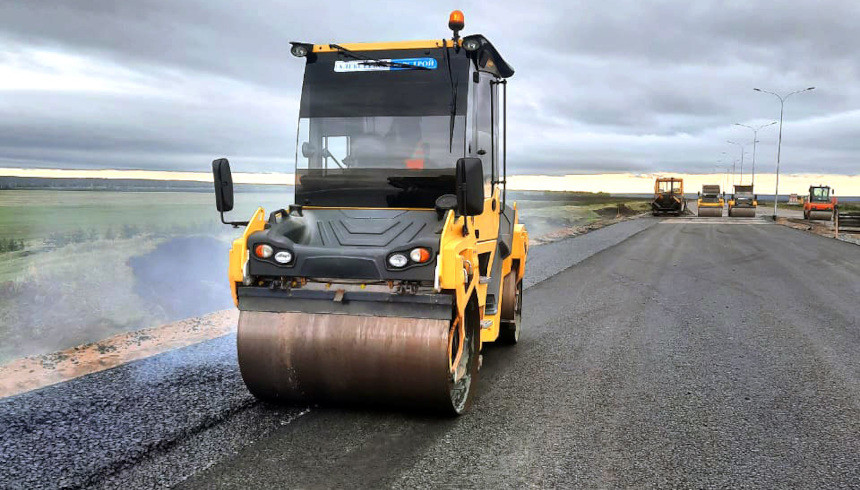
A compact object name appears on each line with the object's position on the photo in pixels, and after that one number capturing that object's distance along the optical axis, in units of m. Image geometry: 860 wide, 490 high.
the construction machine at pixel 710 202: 45.41
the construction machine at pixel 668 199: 45.85
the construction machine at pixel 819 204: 40.41
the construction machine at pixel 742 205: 45.94
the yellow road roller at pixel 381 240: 4.18
